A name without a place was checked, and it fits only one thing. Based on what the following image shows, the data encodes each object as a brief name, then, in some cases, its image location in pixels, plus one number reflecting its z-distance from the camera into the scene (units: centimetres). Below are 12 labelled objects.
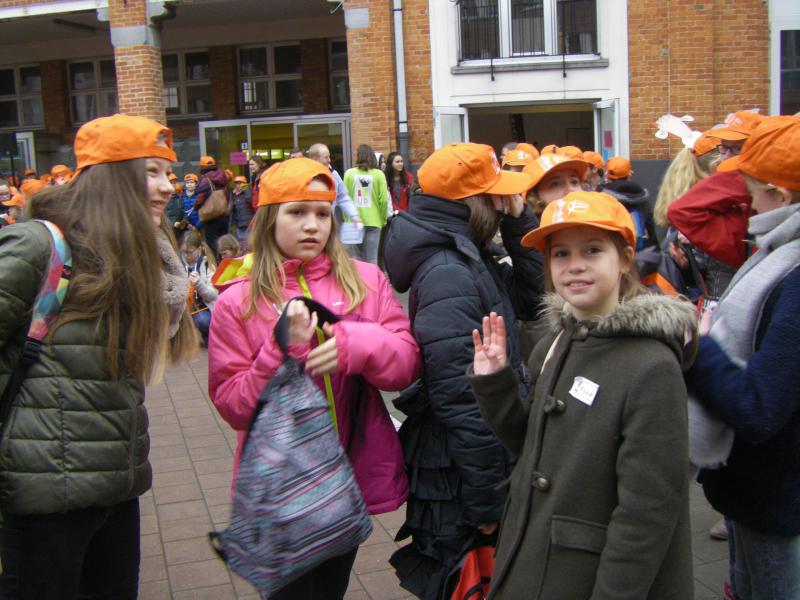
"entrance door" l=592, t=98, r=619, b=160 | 1409
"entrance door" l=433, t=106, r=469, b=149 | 1433
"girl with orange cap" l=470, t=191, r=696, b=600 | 205
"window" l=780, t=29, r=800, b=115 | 1427
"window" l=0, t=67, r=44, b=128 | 2127
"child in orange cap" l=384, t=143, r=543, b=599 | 275
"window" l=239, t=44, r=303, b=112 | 1947
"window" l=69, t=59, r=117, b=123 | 2069
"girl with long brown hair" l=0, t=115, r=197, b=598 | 237
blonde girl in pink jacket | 269
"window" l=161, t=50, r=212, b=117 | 2008
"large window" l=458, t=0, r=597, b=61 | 1426
